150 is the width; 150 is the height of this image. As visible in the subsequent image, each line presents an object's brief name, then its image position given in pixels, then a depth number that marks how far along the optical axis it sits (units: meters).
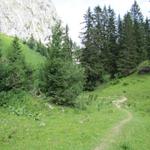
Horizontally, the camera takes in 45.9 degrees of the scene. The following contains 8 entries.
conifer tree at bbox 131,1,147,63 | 37.70
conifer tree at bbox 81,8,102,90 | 35.16
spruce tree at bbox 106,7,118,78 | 37.87
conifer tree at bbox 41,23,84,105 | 19.14
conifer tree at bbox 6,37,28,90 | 17.91
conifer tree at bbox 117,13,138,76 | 36.35
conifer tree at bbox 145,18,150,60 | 38.27
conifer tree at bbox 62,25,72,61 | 19.96
